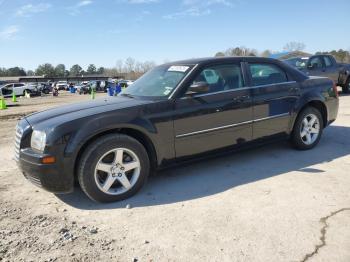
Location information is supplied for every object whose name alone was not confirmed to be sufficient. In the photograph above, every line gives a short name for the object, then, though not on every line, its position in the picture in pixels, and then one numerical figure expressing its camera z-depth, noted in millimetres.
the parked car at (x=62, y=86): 60531
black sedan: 3729
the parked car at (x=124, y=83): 46912
